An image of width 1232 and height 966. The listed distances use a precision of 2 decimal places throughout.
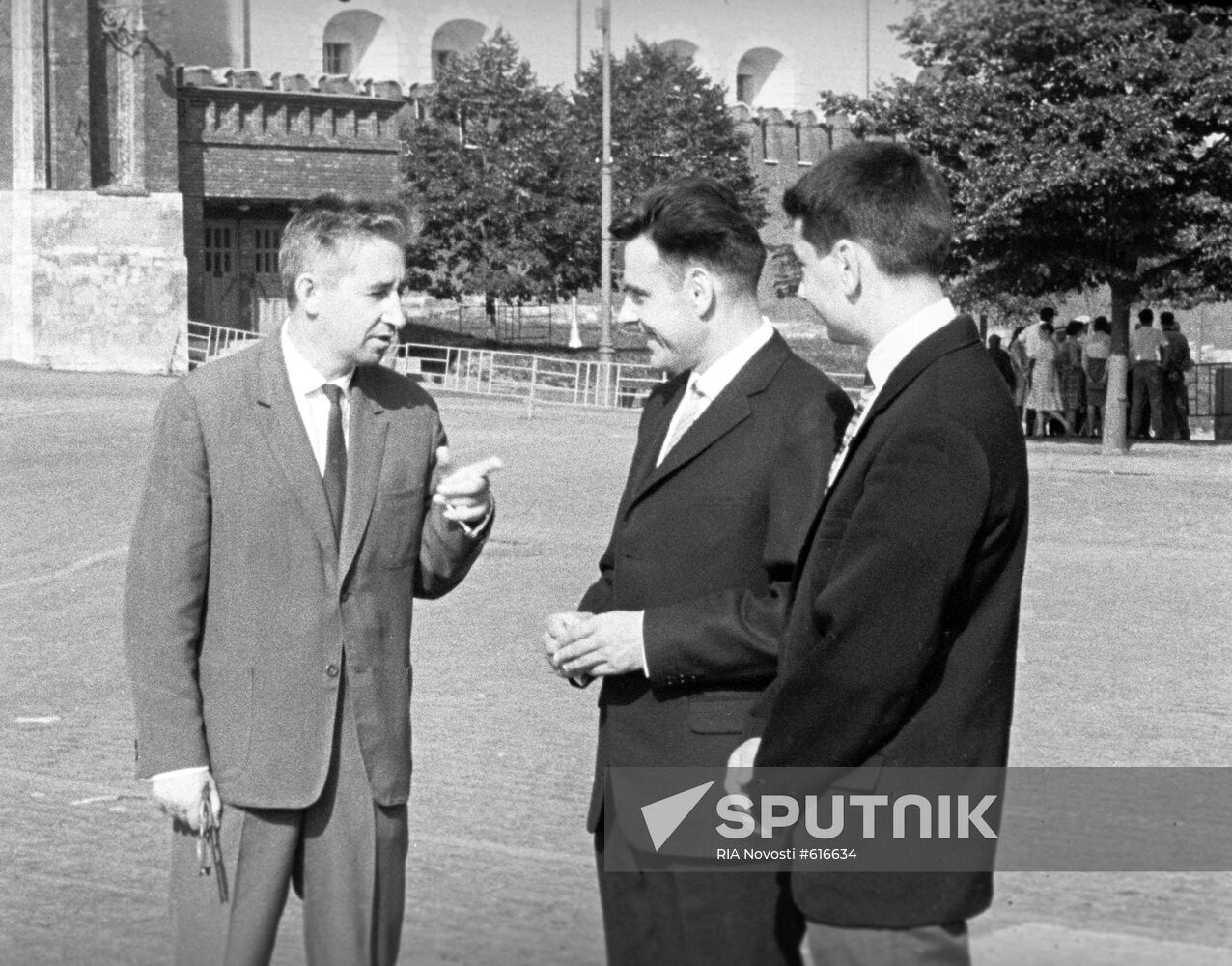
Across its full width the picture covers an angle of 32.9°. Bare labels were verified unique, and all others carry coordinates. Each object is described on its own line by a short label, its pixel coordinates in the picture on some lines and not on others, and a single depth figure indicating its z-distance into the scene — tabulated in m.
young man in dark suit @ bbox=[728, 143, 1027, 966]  3.29
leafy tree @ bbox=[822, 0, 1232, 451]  23.97
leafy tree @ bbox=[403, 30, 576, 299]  45.19
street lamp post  39.03
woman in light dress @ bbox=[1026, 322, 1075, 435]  28.97
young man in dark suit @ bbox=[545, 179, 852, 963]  3.87
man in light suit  3.99
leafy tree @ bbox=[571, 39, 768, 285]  47.81
